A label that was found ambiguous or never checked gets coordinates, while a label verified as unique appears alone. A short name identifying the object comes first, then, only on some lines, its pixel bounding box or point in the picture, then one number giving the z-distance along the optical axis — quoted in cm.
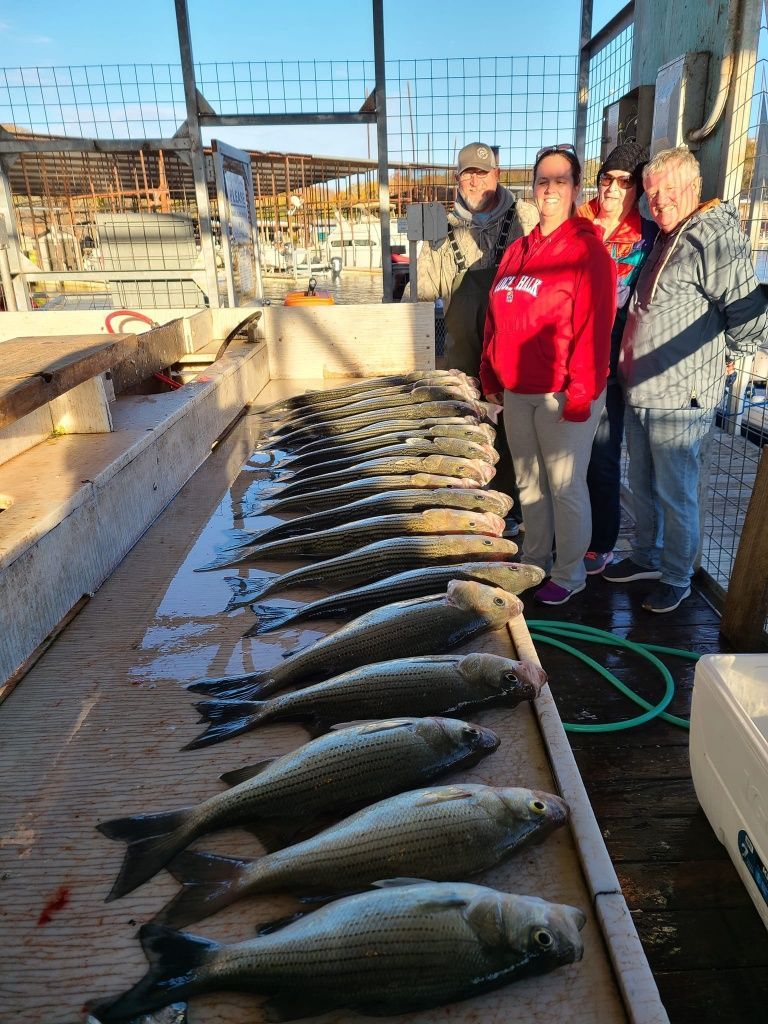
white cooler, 226
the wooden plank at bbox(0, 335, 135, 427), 264
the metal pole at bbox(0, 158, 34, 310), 804
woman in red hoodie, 360
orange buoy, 783
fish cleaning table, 134
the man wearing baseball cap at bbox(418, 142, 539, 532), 474
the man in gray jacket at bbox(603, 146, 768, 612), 373
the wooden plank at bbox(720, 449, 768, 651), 379
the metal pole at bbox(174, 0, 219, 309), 727
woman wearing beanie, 411
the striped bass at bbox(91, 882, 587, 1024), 130
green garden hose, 343
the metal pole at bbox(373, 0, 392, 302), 715
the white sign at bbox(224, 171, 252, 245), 809
